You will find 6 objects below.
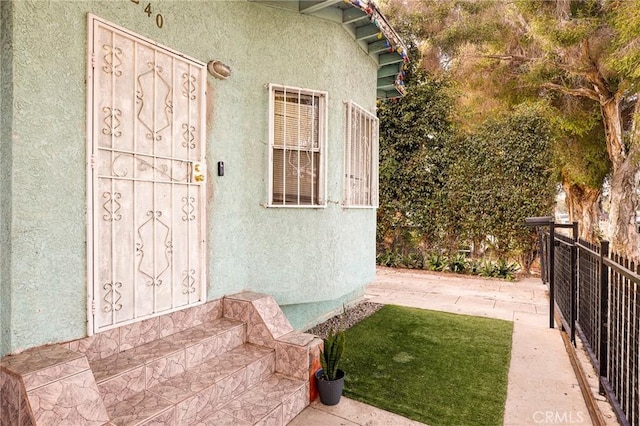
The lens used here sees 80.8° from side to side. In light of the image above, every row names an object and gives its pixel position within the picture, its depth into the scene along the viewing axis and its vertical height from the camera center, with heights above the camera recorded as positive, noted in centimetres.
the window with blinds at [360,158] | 618 +101
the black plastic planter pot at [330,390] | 395 -185
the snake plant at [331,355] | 390 -149
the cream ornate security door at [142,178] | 340 +36
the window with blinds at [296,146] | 528 +98
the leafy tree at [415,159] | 1193 +178
